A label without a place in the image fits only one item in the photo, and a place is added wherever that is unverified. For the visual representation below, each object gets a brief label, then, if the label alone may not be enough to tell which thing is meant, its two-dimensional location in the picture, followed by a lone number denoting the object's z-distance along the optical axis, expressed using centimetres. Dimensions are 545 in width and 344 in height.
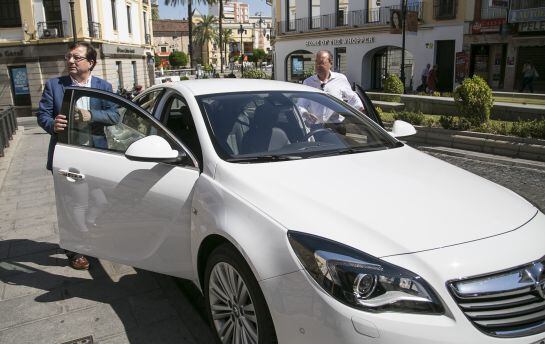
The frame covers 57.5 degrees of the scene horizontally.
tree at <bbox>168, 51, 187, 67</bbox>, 7812
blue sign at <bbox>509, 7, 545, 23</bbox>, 2458
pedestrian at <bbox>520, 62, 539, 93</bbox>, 2384
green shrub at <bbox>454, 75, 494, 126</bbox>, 1045
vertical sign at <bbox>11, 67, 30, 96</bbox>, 2930
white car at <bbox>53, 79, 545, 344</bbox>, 199
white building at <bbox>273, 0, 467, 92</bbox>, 2892
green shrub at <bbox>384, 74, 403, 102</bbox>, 1759
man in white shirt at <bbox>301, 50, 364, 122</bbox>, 611
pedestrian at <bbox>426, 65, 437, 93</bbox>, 2709
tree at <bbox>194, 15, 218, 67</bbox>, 9494
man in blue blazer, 377
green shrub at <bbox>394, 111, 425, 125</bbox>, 1168
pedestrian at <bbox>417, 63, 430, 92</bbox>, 2875
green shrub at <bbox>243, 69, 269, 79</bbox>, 3026
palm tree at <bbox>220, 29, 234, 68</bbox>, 10675
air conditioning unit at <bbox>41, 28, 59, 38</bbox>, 2889
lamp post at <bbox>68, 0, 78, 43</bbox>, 2639
